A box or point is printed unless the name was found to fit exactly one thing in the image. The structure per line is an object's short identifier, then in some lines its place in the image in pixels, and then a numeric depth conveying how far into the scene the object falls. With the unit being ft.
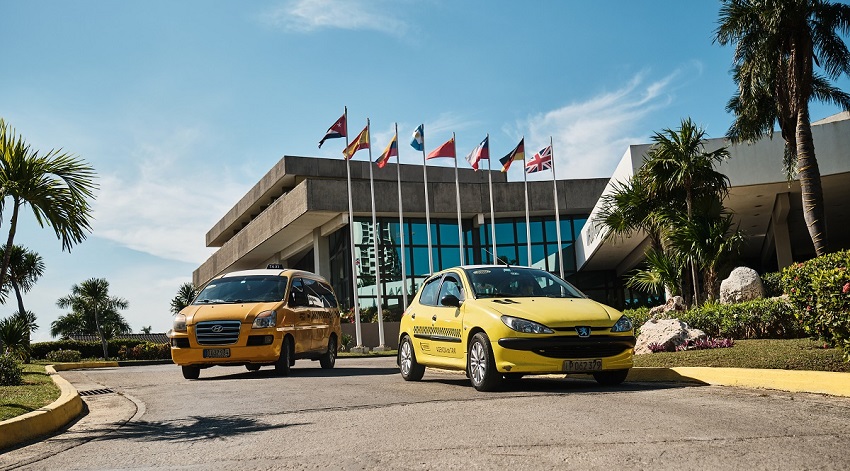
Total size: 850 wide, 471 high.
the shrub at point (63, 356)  114.73
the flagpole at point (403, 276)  115.37
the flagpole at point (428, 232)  119.08
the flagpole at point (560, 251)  119.14
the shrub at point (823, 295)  30.76
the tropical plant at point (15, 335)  85.15
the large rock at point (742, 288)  61.67
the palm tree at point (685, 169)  65.98
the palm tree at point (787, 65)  63.46
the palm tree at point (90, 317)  229.86
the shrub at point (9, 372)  37.11
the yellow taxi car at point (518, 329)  31.19
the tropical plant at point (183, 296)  205.16
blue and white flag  112.16
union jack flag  111.34
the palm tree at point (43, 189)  32.89
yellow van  46.09
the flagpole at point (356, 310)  110.22
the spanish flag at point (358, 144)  105.50
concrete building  121.70
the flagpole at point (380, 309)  110.86
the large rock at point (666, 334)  44.34
